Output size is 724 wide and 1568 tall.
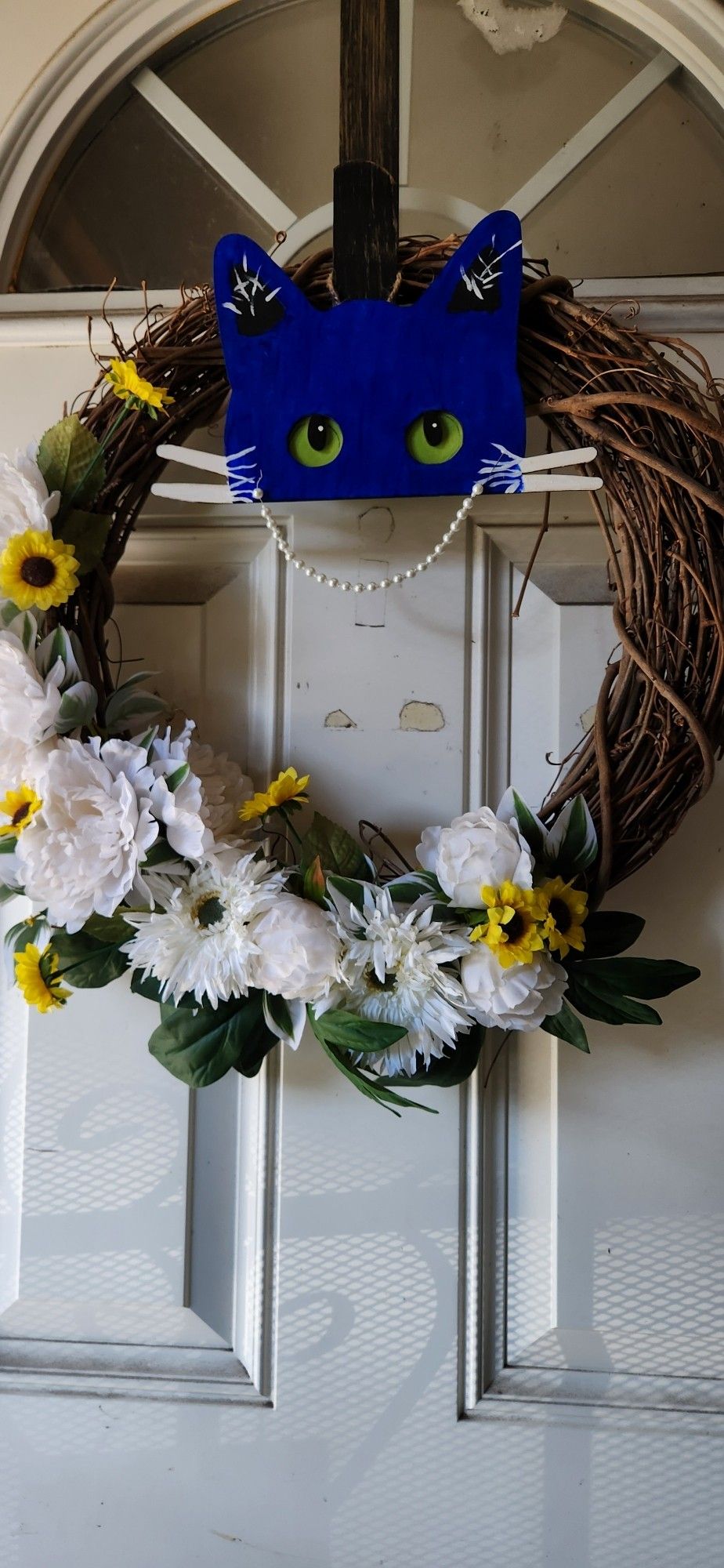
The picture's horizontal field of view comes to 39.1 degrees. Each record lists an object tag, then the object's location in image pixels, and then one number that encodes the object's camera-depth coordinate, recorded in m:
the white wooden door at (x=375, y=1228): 0.83
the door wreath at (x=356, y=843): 0.70
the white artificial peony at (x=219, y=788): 0.78
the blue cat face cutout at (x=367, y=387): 0.74
